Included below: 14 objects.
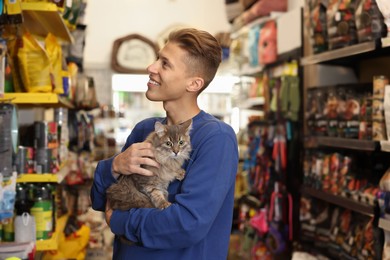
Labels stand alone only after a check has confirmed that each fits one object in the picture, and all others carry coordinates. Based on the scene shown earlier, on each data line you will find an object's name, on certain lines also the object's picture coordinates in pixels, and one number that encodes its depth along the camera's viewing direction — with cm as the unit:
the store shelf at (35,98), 242
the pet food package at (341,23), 295
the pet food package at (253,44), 487
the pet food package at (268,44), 451
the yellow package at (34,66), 245
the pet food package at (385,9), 254
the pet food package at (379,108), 268
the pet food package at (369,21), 264
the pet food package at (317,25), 329
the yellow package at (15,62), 246
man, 142
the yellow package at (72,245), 338
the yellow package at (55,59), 268
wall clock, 711
